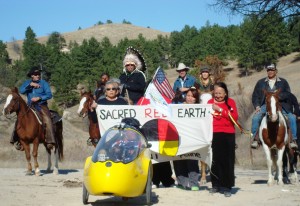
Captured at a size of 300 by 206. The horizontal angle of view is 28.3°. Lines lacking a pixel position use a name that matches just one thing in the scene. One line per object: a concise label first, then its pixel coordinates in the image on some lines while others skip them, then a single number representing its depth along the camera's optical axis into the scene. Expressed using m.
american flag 12.00
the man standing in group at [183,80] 15.06
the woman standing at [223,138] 11.59
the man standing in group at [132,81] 13.91
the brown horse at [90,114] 15.66
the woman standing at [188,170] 12.52
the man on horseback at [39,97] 17.09
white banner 11.95
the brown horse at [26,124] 16.72
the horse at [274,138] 14.57
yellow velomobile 9.46
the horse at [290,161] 15.55
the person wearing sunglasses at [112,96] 12.01
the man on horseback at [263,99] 14.91
